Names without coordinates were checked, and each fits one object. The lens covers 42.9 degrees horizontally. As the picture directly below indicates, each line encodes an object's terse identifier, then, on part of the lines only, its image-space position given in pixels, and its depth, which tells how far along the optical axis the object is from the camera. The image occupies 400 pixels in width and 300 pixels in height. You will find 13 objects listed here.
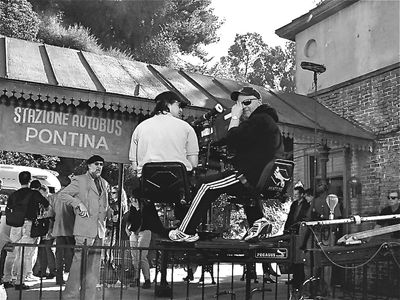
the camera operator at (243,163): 4.89
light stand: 8.20
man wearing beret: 6.04
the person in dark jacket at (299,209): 7.96
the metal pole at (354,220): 4.60
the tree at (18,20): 17.45
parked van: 13.17
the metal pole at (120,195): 9.01
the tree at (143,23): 22.05
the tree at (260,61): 37.81
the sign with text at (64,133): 7.21
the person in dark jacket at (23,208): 7.37
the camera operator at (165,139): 5.19
